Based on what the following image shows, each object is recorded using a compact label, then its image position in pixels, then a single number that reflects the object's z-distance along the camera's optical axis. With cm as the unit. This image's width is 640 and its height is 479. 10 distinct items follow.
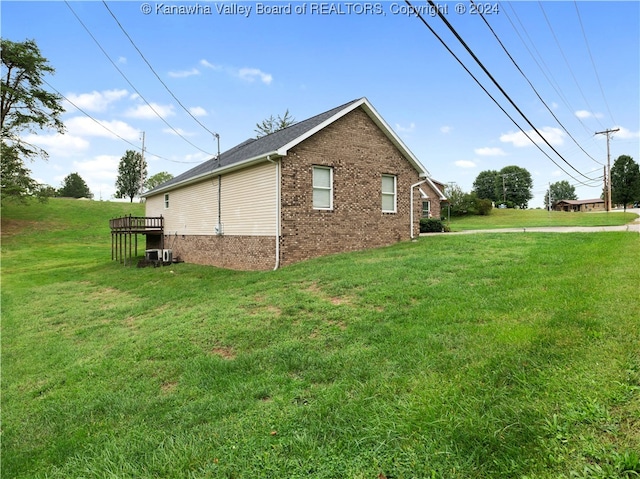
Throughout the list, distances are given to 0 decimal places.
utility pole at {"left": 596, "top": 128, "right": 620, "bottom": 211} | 3252
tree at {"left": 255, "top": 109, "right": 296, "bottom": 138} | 3591
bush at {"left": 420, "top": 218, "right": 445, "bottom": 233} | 2455
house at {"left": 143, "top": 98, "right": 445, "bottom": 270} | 1132
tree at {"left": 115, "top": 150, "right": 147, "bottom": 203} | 7475
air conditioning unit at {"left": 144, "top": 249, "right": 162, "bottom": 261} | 1834
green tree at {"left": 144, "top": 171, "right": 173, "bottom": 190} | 8210
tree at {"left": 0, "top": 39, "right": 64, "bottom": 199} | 2797
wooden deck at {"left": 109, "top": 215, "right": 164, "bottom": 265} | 1885
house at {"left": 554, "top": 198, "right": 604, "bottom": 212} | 7806
